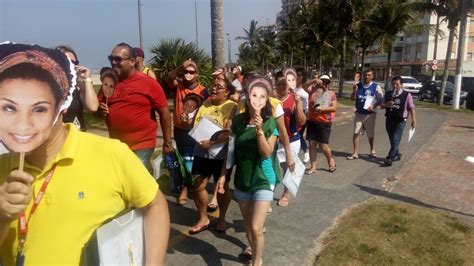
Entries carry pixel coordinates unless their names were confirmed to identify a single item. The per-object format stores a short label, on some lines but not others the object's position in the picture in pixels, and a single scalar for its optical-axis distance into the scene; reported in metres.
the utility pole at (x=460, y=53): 18.97
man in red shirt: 3.97
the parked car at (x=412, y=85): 29.13
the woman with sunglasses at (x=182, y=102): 4.93
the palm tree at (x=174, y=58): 12.47
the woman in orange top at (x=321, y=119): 7.02
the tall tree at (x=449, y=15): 21.07
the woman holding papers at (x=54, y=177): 1.19
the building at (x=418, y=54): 63.48
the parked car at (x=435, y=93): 23.33
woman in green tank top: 3.40
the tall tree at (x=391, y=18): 24.86
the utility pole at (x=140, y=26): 16.59
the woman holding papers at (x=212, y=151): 4.32
